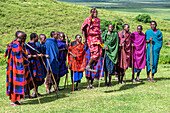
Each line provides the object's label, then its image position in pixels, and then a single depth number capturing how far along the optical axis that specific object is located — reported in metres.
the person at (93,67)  11.54
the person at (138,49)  12.22
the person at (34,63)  9.81
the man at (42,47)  10.43
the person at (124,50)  11.74
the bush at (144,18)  56.28
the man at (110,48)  11.43
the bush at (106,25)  30.51
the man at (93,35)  9.95
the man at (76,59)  11.48
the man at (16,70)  8.69
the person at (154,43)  12.29
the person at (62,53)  11.26
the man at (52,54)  10.59
